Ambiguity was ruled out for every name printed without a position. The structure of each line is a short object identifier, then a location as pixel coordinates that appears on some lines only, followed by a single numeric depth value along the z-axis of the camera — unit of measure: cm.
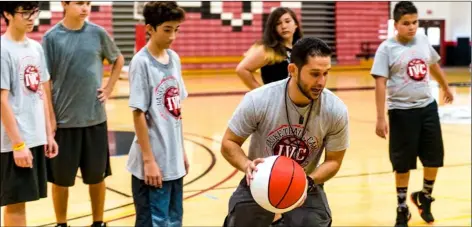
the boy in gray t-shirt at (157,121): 368
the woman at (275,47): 485
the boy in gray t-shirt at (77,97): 451
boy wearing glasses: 382
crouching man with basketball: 342
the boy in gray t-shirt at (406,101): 512
